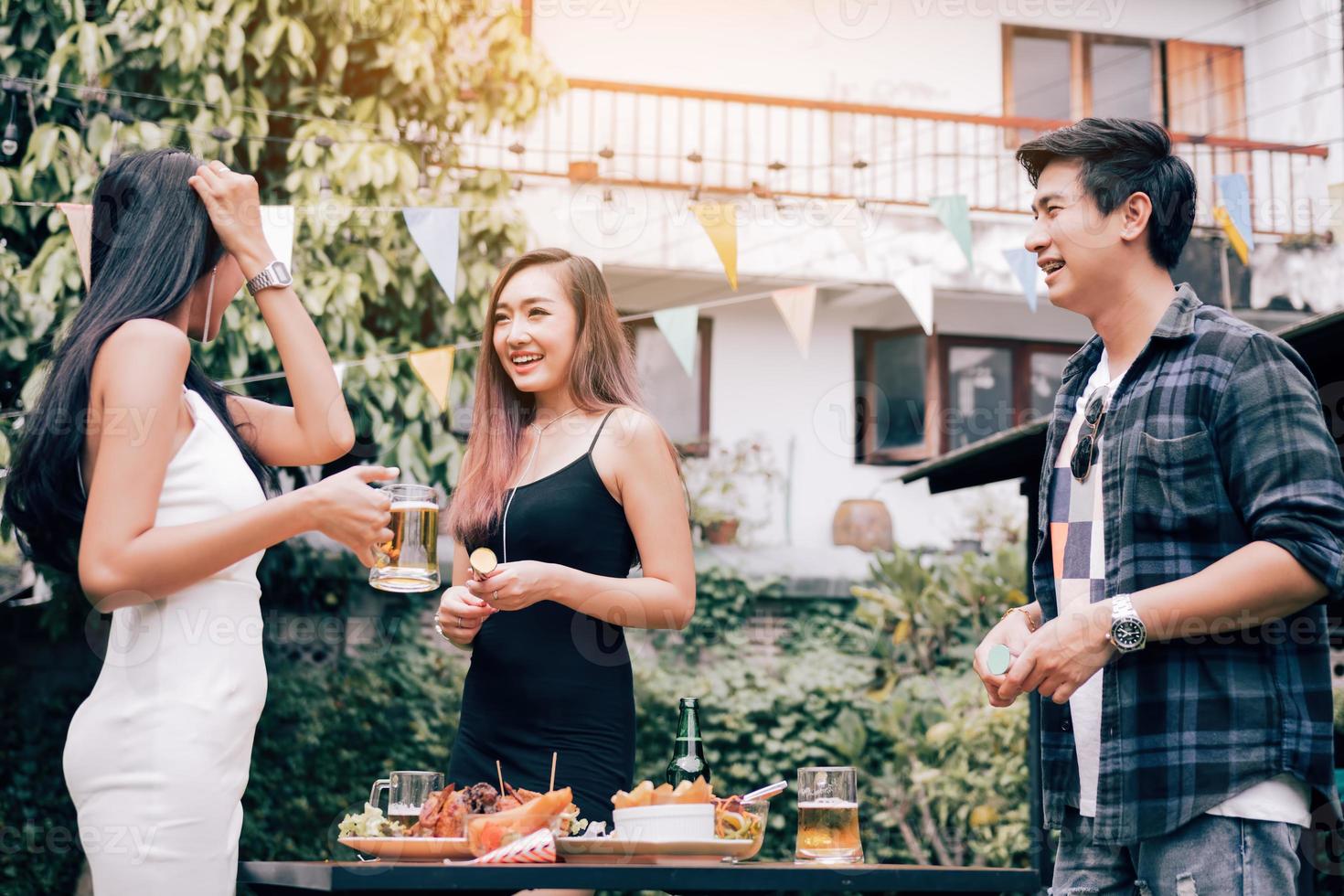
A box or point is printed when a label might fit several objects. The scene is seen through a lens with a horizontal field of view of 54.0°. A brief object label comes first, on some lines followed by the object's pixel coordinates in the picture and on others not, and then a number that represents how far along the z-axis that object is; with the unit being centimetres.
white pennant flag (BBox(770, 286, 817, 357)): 581
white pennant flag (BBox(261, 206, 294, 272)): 381
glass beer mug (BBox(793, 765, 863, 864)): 186
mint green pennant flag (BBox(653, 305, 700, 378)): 530
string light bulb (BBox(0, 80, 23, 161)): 537
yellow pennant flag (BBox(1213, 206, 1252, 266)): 575
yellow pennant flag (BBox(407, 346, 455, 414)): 533
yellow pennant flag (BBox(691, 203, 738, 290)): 509
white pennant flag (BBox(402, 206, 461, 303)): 489
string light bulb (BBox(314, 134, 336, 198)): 582
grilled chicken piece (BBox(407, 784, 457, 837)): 181
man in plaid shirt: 179
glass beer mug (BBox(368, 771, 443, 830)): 189
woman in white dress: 162
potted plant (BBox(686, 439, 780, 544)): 939
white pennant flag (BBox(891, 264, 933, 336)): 581
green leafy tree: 550
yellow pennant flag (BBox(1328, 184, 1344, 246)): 902
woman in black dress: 217
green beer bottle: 213
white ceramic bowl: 172
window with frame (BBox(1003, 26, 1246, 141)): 1093
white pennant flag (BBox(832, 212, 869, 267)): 873
